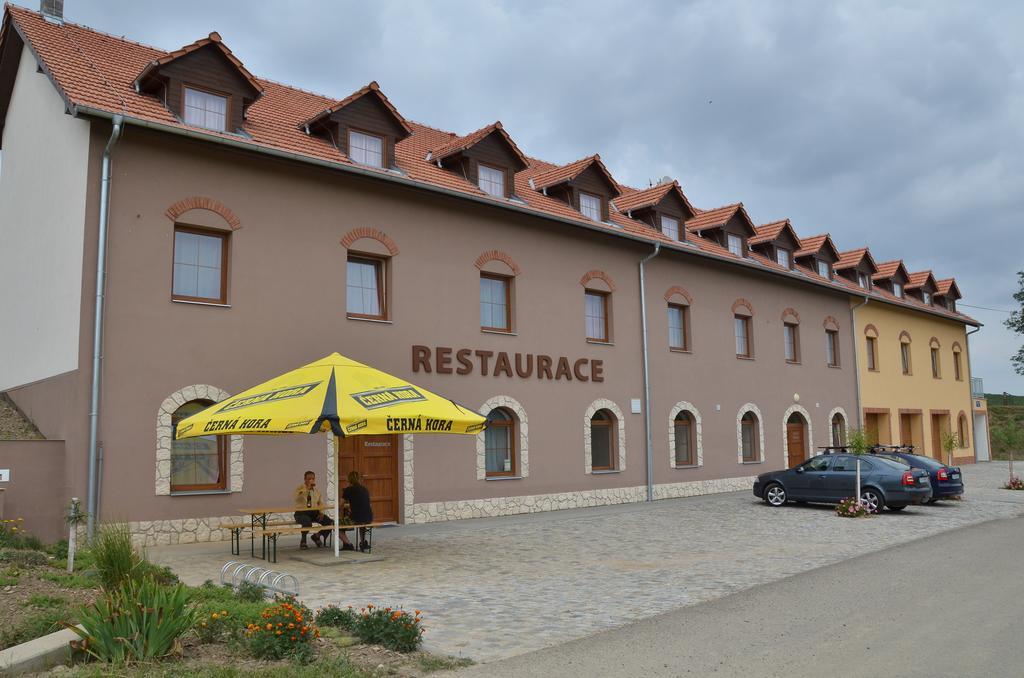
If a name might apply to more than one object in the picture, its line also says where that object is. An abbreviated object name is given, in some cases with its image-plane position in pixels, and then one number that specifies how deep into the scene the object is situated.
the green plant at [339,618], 6.92
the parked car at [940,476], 19.25
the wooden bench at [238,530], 11.58
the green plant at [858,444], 21.48
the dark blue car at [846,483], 17.59
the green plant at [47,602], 7.47
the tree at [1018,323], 53.69
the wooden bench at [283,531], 11.22
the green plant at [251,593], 8.02
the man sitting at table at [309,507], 12.59
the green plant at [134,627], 5.88
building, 13.23
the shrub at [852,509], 17.12
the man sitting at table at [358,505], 12.32
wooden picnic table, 11.79
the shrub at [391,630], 6.44
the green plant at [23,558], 9.83
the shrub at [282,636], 6.05
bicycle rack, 8.81
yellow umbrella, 10.48
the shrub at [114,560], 7.66
